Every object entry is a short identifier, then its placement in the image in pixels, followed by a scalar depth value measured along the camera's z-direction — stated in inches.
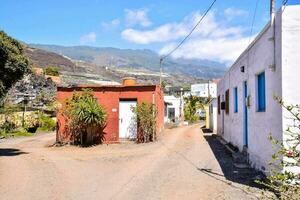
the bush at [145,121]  556.2
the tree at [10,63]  402.0
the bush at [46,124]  880.6
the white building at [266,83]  223.9
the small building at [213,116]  808.0
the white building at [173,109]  1228.0
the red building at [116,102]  571.8
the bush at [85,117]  532.4
